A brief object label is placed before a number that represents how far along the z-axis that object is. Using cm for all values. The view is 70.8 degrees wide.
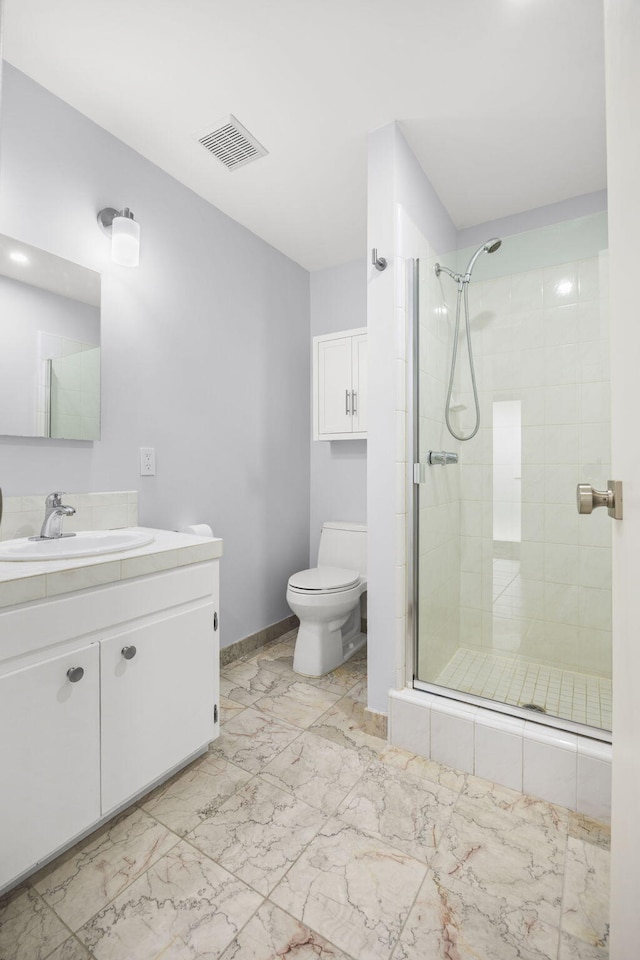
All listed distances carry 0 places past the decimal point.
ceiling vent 182
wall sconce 179
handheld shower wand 194
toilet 226
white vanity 108
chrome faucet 155
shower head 186
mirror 154
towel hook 179
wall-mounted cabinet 262
